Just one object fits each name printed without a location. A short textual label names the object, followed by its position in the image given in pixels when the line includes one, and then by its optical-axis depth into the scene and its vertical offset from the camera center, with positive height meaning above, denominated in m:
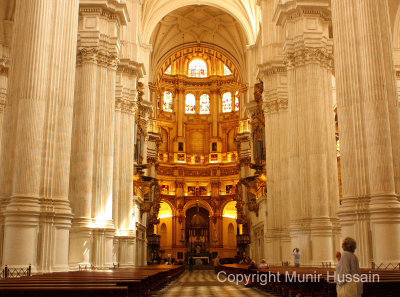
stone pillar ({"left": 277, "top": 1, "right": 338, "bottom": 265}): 18.84 +4.38
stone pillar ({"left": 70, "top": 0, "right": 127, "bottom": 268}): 17.86 +4.19
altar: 45.66 -1.53
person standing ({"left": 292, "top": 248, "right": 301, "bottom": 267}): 18.00 -0.55
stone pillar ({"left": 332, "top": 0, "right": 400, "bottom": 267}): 11.62 +2.79
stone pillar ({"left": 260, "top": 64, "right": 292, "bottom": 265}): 25.52 +4.45
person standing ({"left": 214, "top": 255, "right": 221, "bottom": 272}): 34.28 -1.50
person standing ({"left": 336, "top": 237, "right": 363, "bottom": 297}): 6.25 -0.42
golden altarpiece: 41.88 +7.28
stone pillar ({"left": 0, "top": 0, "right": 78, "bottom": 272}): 11.45 +2.40
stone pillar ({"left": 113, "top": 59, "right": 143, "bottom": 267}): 25.67 +4.65
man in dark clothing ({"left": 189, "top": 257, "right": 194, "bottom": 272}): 37.28 -1.76
